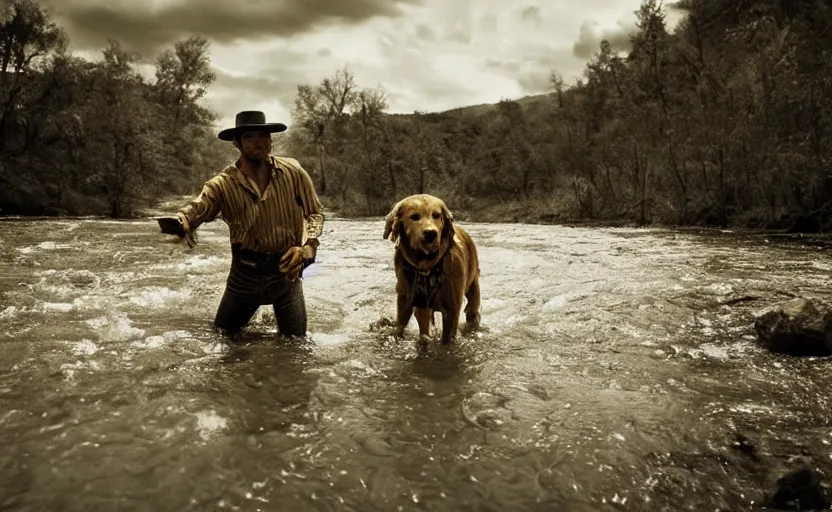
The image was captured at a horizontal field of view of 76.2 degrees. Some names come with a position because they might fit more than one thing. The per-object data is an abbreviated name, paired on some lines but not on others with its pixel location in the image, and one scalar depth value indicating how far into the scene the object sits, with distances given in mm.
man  4789
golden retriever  4848
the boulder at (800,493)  2297
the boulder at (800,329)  4520
